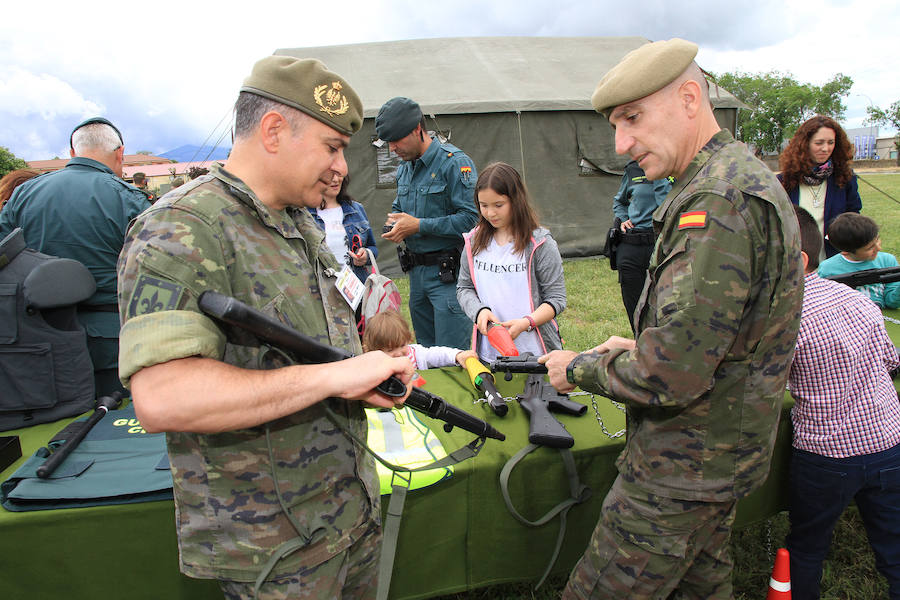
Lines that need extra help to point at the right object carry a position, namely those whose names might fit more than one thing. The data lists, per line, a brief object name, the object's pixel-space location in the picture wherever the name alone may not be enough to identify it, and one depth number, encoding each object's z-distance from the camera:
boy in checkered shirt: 1.76
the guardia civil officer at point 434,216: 3.23
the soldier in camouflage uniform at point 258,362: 0.88
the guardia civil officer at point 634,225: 4.12
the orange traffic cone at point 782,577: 1.81
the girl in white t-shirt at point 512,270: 2.71
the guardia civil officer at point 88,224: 2.52
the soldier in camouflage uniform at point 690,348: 1.20
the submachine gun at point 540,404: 1.81
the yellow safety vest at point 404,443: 1.72
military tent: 7.45
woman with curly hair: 3.66
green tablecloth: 1.52
